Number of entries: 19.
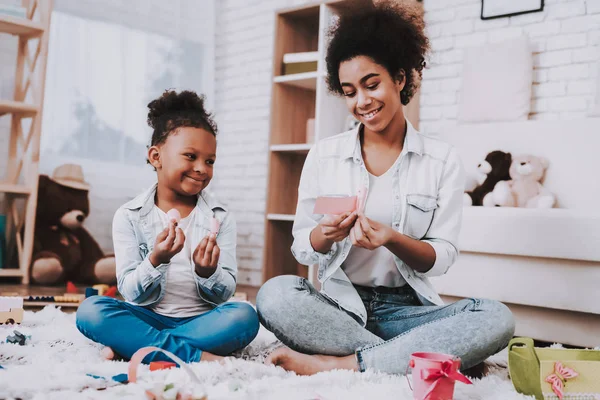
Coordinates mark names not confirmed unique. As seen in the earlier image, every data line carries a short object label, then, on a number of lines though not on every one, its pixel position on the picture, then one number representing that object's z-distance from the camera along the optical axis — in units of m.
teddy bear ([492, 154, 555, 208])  2.51
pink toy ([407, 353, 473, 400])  1.08
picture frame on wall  2.79
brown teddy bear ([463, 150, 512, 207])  2.62
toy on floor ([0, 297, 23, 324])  1.80
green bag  1.14
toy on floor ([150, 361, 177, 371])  1.26
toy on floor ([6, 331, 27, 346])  1.53
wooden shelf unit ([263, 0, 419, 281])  3.19
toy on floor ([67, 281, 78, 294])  2.72
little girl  1.41
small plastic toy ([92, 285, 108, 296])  2.72
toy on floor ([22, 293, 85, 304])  2.31
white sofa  2.00
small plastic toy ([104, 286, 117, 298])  2.64
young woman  1.33
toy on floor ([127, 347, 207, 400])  0.98
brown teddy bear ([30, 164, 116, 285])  3.17
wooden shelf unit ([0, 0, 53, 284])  3.03
